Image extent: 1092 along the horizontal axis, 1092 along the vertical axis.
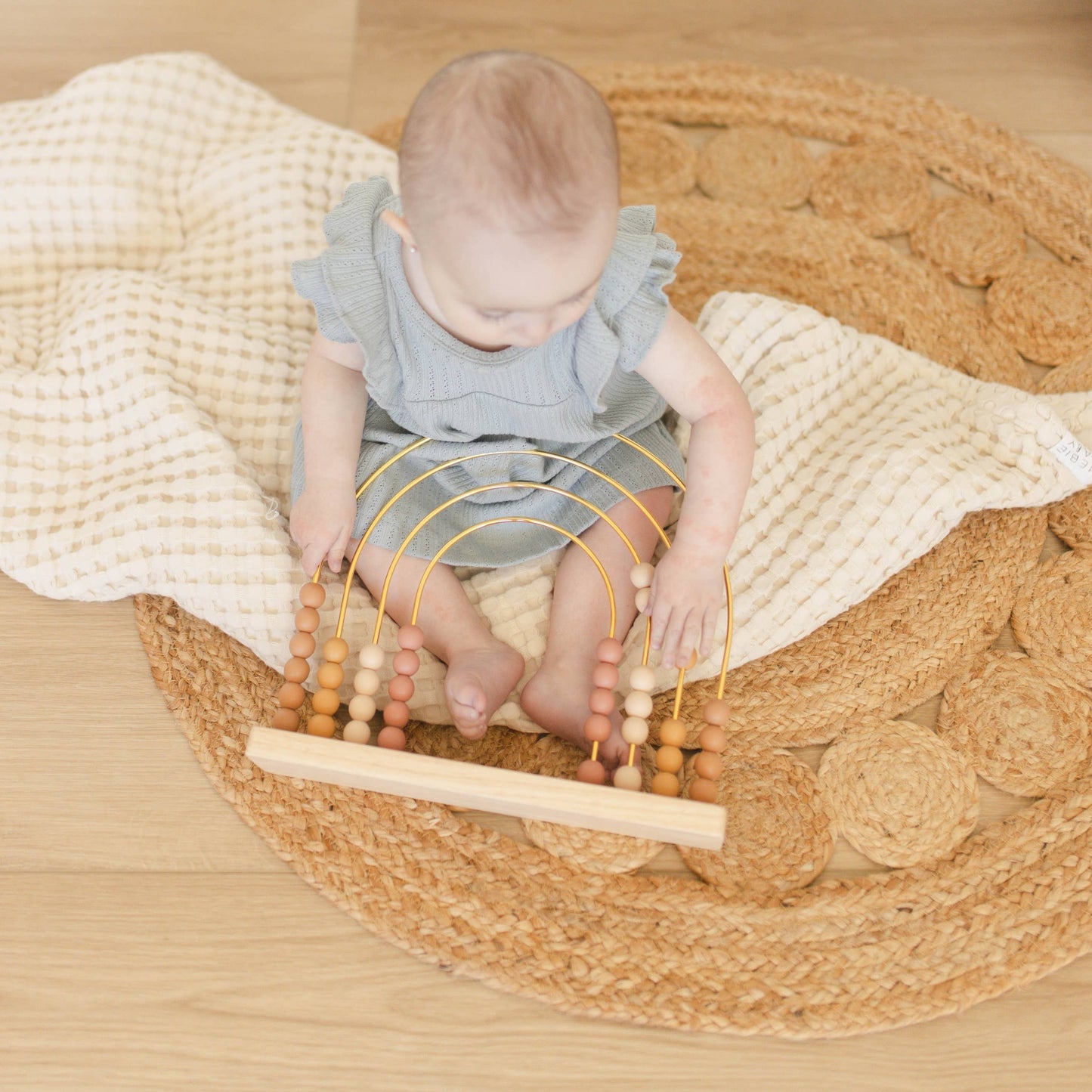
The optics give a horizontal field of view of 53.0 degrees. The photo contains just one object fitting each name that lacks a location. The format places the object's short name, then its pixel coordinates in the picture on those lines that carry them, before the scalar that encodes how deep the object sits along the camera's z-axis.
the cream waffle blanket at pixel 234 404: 0.96
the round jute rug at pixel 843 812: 0.83
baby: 0.65
